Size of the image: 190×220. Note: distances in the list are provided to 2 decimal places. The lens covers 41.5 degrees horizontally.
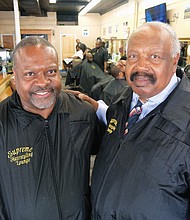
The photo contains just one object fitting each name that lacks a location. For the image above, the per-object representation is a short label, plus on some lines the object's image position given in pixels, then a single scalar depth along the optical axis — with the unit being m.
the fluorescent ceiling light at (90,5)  7.44
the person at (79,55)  9.40
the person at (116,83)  3.86
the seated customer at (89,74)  6.82
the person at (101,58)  7.59
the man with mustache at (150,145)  1.11
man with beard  1.33
